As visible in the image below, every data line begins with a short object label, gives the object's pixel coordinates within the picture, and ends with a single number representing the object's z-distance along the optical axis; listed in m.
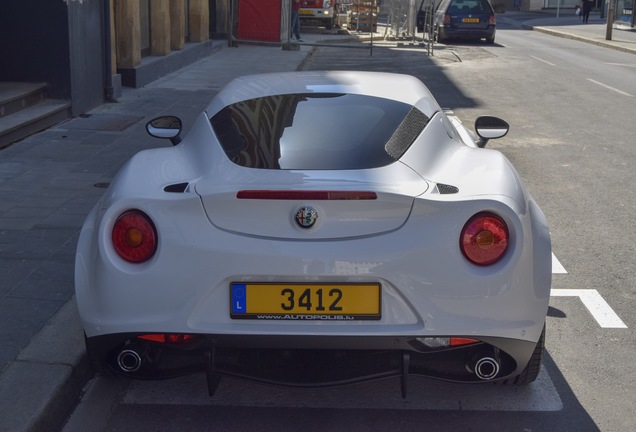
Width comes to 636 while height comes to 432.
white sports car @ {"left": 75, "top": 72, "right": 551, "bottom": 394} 3.77
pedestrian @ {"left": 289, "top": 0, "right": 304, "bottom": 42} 28.62
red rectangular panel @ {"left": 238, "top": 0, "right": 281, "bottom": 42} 25.64
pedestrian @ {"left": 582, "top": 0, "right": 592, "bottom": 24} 51.28
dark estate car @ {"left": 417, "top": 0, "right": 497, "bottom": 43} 32.19
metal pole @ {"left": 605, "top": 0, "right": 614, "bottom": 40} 35.00
